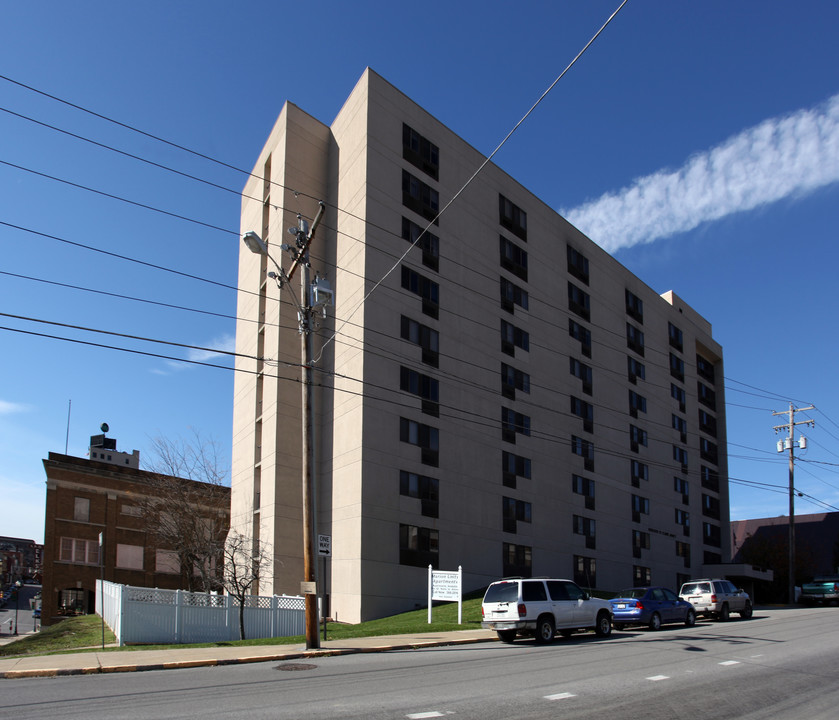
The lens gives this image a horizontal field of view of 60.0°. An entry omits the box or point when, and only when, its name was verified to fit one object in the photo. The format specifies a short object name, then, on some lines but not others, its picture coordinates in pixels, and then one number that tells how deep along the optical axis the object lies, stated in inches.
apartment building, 1412.4
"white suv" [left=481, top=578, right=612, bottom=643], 754.2
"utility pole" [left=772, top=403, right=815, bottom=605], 1937.7
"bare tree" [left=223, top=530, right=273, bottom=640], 940.0
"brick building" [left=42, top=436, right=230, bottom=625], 2000.9
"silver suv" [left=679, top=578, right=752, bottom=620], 1059.9
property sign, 1017.5
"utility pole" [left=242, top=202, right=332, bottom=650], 685.9
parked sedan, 915.4
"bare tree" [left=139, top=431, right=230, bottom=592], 1239.4
